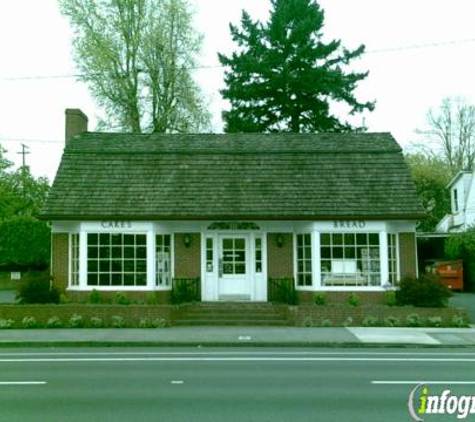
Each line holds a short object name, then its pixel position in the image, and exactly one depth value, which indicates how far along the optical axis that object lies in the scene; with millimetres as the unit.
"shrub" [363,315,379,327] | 19844
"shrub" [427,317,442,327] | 19844
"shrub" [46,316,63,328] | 19891
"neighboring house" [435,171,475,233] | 40188
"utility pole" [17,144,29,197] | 51369
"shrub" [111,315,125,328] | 19891
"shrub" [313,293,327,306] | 20938
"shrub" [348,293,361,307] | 20908
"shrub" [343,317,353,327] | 19875
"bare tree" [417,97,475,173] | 60031
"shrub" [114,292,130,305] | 21031
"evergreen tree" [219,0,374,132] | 41809
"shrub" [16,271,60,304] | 21031
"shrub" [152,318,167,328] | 19844
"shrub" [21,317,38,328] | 19984
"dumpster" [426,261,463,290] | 33094
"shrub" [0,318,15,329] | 20000
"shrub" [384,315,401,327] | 19859
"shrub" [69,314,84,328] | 19828
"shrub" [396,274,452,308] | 20359
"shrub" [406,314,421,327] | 19844
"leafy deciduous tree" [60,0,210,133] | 38844
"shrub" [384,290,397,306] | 20906
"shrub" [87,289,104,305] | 21406
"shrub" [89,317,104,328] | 19906
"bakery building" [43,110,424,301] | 22062
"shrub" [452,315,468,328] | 19734
